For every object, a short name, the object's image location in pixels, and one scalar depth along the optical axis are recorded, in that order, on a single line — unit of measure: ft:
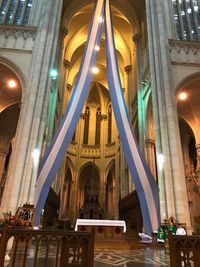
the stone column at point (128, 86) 55.04
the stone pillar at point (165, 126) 25.54
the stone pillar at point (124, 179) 51.59
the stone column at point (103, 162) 65.83
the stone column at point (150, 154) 39.09
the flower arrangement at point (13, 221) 17.29
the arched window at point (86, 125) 74.51
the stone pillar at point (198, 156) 36.41
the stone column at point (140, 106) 42.38
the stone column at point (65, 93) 59.51
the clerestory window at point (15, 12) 38.21
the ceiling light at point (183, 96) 37.17
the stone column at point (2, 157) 42.32
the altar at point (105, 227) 27.07
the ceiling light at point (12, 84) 34.95
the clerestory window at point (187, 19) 38.68
